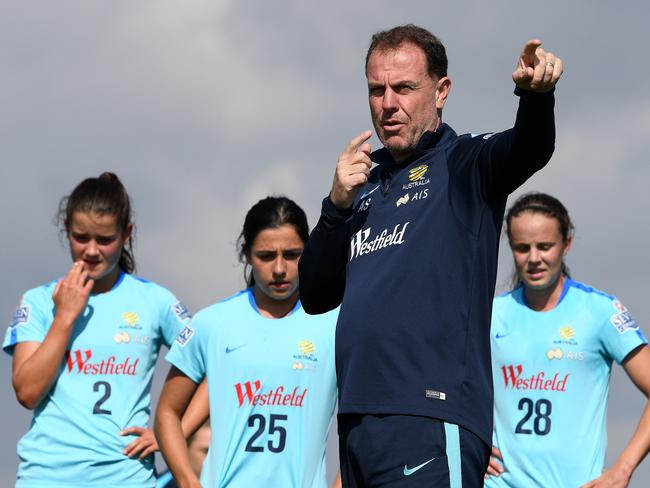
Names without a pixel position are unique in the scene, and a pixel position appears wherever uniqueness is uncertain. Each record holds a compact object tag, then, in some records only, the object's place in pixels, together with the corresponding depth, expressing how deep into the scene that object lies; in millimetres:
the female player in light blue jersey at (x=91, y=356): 15461
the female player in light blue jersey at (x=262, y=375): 14594
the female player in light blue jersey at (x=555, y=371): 16672
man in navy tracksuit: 8586
